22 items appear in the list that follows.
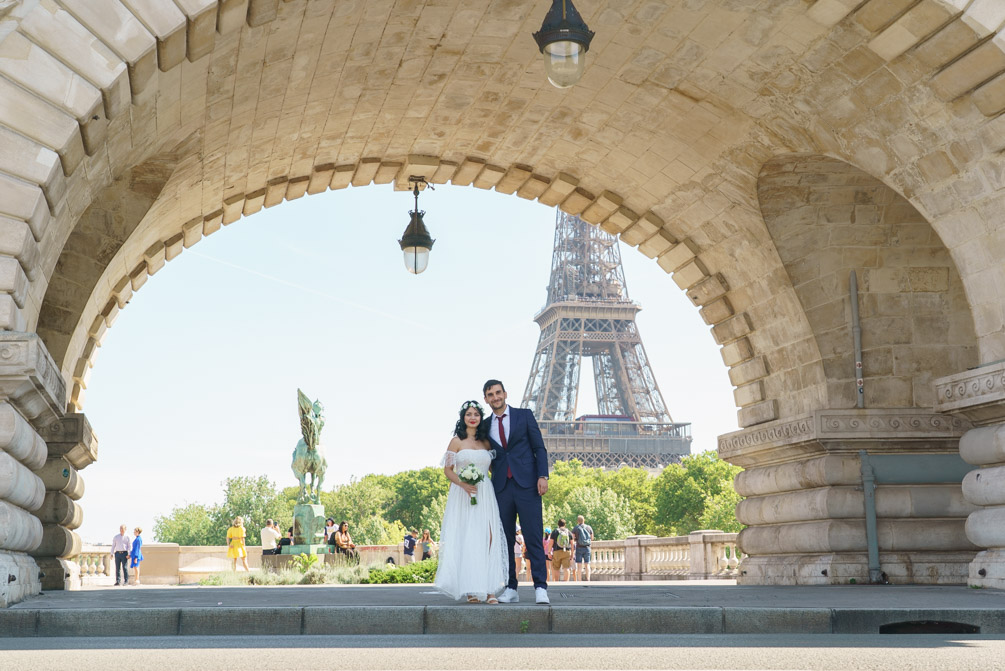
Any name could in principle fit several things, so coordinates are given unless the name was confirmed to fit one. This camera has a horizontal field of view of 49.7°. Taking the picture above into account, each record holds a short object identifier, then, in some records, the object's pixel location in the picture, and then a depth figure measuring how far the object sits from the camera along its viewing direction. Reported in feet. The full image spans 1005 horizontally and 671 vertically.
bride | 29.58
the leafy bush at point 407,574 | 67.51
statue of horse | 85.30
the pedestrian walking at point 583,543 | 84.02
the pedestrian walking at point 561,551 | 75.87
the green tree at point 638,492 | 304.09
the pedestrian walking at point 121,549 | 82.17
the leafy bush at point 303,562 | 75.61
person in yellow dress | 90.84
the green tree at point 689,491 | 282.15
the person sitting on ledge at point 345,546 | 83.05
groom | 30.14
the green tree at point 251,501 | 264.11
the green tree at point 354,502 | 311.27
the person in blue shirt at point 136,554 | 85.54
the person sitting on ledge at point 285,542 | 85.71
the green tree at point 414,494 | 357.82
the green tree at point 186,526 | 299.17
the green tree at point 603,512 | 264.93
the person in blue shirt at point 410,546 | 104.94
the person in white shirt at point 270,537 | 97.35
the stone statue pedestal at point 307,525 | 83.56
